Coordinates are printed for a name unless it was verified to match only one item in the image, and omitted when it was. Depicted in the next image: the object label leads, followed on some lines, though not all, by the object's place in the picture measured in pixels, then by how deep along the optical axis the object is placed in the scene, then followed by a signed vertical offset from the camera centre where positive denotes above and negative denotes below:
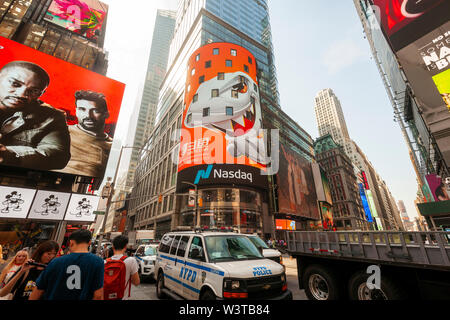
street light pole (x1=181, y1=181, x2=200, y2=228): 31.63 +2.10
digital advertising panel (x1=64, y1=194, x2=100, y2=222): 17.80 +2.34
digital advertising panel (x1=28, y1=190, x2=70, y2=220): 16.48 +2.43
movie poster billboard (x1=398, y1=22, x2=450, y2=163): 16.33 +13.16
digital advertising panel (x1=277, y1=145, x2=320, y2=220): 41.88 +10.91
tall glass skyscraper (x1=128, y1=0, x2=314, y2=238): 34.09 +34.27
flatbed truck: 4.32 -0.87
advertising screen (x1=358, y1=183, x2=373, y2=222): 97.12 +14.12
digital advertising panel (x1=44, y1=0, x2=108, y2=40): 30.78 +34.19
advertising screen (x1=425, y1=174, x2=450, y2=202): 26.88 +5.93
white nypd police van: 4.45 -0.94
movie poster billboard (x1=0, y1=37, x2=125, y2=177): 18.25 +12.10
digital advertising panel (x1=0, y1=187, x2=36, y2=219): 15.19 +2.54
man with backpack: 3.51 -0.73
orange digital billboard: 33.31 +20.53
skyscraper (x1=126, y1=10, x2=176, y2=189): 107.26 +103.07
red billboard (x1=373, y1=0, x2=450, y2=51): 18.02 +20.54
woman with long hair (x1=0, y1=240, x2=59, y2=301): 3.13 -0.76
